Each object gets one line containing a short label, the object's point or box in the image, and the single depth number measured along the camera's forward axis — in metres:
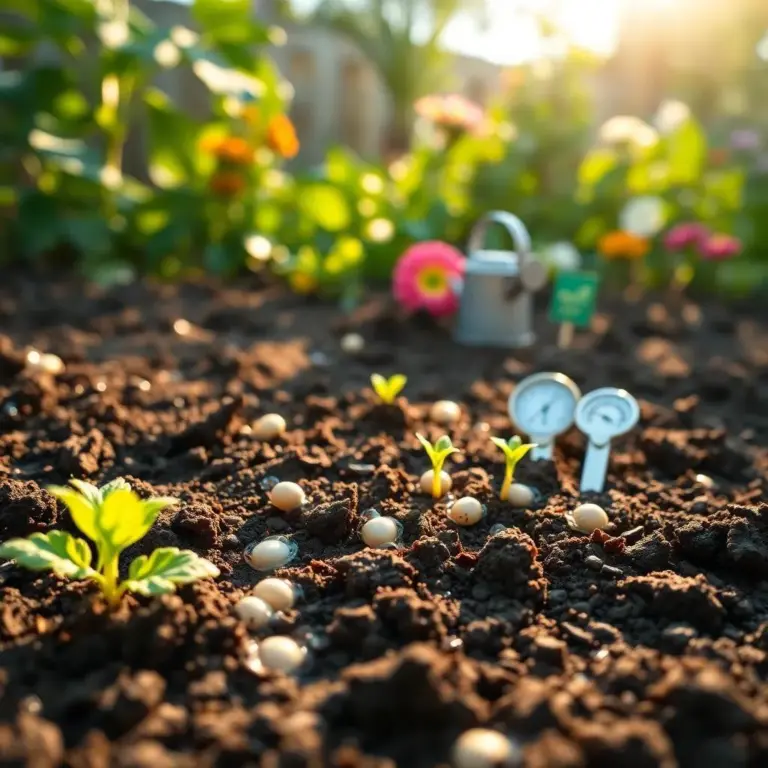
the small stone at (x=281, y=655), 0.23
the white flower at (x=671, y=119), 0.96
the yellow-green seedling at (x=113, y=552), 0.23
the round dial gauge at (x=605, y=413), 0.34
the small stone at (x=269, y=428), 0.39
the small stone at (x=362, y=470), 0.35
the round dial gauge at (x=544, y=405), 0.36
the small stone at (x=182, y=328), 0.61
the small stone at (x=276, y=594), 0.25
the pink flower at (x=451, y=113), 0.82
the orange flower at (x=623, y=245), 0.81
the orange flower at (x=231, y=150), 0.81
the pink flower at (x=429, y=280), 0.64
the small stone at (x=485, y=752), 0.18
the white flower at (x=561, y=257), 0.79
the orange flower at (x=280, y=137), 0.85
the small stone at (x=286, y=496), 0.32
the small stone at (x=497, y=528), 0.31
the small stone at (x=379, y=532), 0.29
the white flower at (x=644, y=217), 0.84
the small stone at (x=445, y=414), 0.42
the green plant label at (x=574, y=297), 0.56
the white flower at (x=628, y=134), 0.88
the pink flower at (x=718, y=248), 0.81
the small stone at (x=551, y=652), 0.23
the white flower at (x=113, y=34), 0.75
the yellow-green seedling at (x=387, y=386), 0.40
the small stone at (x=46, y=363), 0.46
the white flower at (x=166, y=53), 0.73
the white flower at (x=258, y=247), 0.83
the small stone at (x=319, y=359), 0.55
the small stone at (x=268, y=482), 0.34
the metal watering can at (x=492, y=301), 0.60
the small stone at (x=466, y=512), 0.31
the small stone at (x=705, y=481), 0.36
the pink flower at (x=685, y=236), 0.82
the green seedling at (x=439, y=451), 0.31
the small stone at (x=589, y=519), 0.31
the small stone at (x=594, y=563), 0.28
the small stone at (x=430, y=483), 0.33
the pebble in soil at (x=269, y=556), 0.28
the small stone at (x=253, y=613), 0.24
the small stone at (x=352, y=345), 0.58
